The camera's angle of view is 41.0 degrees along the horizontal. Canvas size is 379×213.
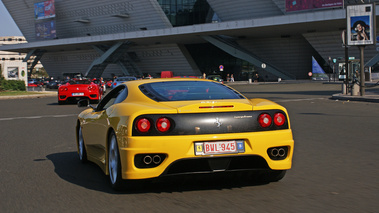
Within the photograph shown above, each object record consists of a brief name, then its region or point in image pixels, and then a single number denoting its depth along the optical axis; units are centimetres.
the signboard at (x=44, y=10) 8938
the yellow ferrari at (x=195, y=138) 488
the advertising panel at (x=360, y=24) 2495
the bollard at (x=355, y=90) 2536
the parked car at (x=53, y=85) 6278
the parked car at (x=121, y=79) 3683
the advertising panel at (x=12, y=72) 5134
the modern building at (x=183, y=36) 6103
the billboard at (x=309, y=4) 5615
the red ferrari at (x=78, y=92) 2353
